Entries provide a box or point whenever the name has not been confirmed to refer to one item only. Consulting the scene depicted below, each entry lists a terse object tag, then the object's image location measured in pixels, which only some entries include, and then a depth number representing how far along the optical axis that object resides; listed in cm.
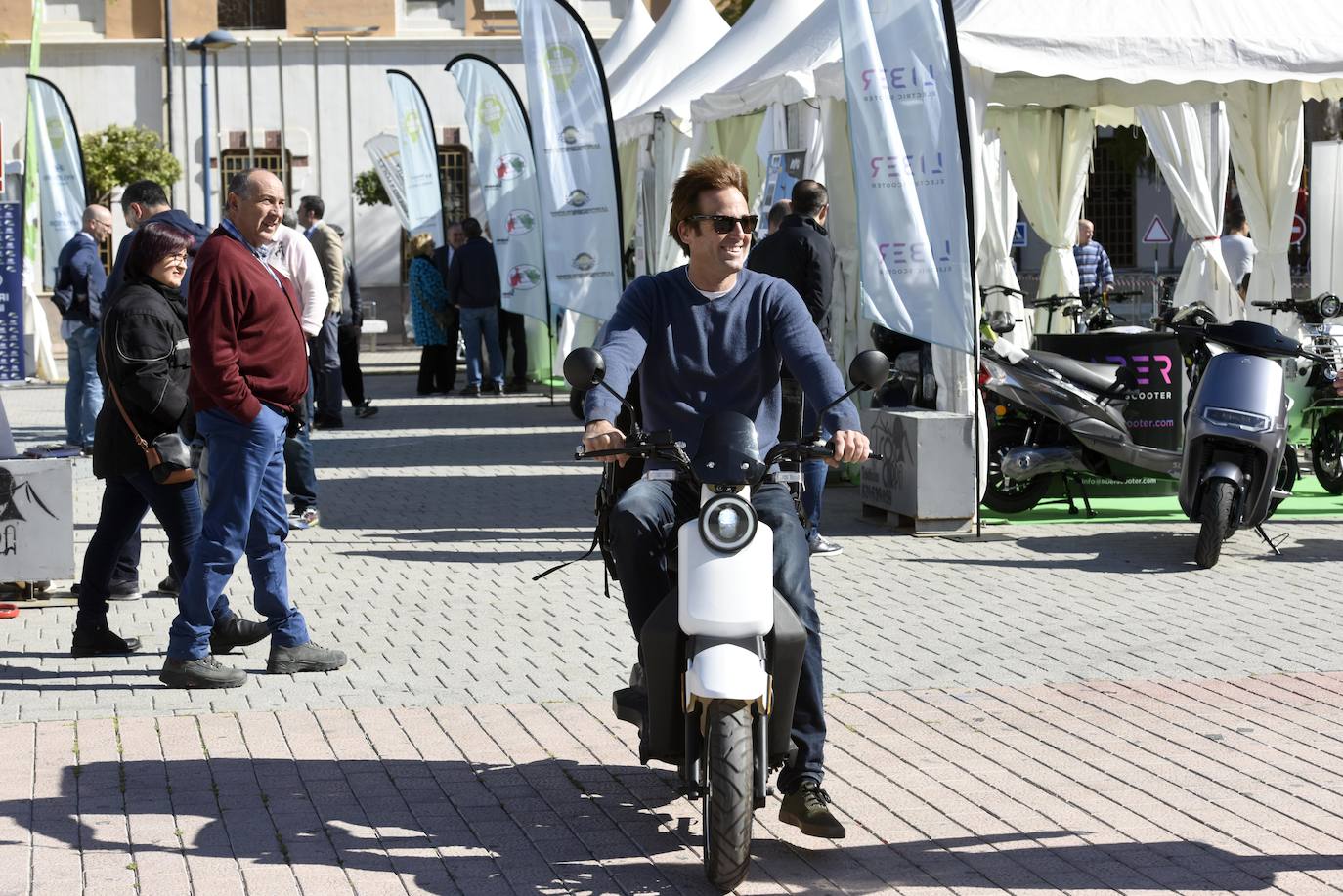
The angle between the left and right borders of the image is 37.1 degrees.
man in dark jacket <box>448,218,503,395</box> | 2108
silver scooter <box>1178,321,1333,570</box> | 962
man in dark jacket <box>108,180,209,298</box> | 955
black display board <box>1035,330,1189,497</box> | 1192
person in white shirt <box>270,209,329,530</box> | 1127
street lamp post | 3209
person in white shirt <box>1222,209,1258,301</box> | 1571
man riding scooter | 502
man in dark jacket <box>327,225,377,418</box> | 1844
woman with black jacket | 754
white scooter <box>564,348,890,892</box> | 461
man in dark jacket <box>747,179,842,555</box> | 1085
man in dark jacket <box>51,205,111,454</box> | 1527
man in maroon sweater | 684
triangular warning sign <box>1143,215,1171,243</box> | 2750
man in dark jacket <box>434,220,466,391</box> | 2167
